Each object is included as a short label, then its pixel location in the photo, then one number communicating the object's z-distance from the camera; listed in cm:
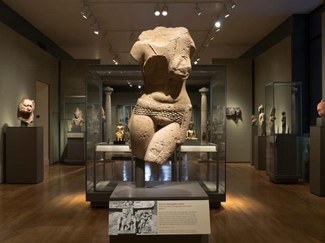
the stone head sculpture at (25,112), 817
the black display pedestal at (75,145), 1150
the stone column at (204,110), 741
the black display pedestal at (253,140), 1135
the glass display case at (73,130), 1150
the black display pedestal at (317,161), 659
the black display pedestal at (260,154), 1034
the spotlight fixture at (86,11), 824
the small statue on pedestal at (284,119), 849
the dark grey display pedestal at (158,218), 292
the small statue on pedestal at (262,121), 1049
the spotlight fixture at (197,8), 819
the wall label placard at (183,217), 291
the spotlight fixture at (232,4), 785
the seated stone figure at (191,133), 745
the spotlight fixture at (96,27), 939
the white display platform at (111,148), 577
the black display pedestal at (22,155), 788
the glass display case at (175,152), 579
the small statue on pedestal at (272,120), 862
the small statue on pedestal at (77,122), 1177
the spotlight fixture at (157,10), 796
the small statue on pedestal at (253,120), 1166
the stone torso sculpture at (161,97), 340
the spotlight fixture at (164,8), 809
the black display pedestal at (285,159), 805
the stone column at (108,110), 702
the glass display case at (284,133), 810
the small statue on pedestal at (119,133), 670
